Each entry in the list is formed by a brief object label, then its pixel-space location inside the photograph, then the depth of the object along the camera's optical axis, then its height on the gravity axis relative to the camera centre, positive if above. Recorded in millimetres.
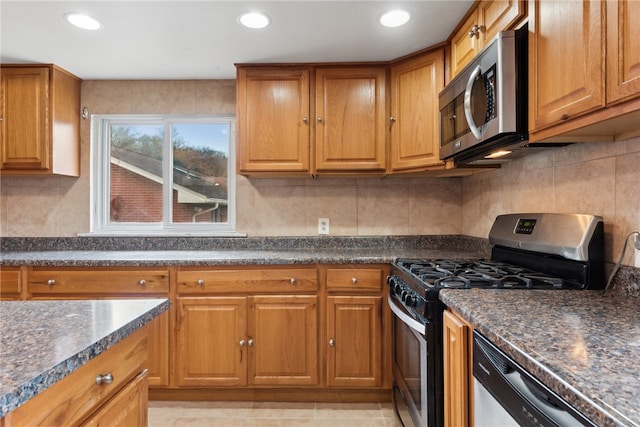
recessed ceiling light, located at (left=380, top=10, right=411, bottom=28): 1730 +982
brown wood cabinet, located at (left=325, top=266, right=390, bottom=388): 2027 -678
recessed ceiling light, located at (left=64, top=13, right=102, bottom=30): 1752 +982
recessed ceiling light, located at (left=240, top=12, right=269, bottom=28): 1733 +975
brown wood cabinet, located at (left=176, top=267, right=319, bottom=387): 2029 -665
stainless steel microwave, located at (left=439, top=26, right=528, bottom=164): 1278 +446
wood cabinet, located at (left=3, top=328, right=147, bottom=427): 642 -398
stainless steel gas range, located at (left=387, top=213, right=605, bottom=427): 1274 -265
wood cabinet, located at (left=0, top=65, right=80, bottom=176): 2334 +623
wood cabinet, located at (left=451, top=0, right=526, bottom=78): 1344 +818
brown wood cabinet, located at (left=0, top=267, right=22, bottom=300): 2021 -417
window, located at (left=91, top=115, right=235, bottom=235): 2678 +291
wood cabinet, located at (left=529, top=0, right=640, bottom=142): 864 +401
